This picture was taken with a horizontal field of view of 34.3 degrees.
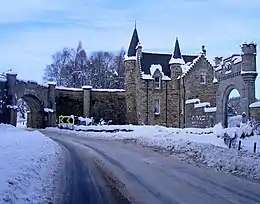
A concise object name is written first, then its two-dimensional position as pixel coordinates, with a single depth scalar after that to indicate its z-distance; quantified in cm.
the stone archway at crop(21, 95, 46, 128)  5079
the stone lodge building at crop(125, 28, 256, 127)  5556
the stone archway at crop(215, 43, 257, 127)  3045
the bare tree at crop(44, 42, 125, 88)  7681
